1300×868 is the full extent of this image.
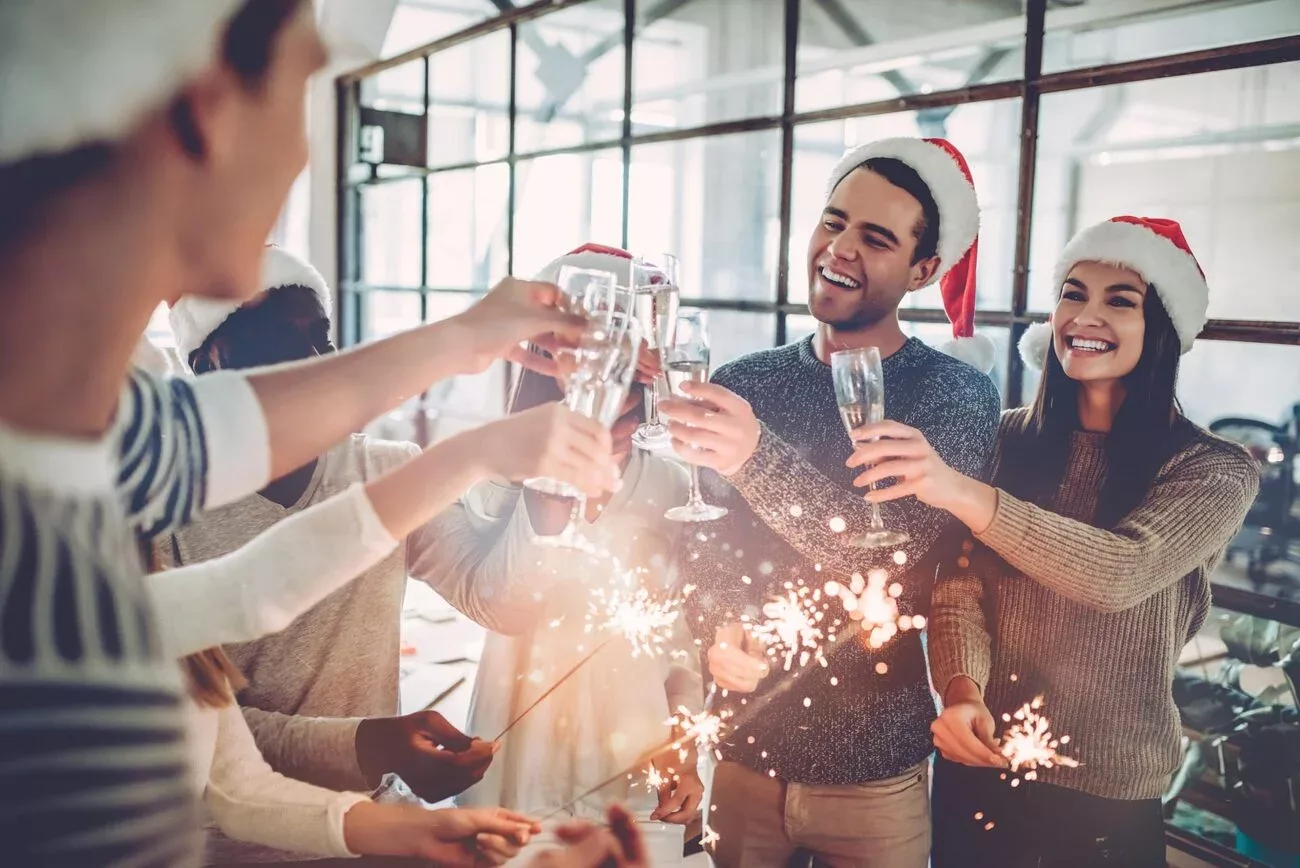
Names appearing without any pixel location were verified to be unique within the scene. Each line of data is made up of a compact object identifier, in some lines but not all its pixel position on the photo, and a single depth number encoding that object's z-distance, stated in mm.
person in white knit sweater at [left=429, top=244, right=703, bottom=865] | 1496
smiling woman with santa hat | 1229
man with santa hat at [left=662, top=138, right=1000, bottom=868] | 1425
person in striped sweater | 501
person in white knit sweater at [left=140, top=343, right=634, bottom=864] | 776
